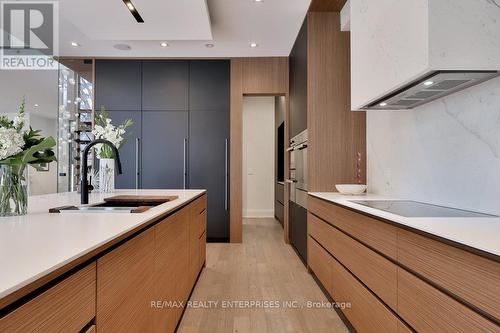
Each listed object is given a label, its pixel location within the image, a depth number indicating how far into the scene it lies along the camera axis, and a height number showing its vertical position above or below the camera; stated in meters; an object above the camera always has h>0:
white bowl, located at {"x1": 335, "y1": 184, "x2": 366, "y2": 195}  2.62 -0.18
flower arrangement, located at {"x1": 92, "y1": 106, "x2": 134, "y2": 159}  2.41 +0.28
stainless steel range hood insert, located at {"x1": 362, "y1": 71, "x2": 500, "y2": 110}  1.43 +0.45
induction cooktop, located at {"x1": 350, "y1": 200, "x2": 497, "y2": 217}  1.45 -0.23
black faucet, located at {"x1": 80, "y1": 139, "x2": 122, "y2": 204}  1.71 -0.01
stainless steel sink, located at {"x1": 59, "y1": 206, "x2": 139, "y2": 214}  1.38 -0.21
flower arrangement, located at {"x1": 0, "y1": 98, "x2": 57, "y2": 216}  1.17 +0.05
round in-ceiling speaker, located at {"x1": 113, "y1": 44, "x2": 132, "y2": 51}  4.16 +1.74
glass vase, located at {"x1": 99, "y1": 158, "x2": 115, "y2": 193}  2.47 -0.04
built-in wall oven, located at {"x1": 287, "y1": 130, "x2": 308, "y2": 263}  3.40 -0.31
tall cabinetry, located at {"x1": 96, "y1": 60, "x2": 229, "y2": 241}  4.57 +0.73
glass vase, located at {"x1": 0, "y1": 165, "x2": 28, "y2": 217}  1.21 -0.09
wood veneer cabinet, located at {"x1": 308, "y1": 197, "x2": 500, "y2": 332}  0.89 -0.46
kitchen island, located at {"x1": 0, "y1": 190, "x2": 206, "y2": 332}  0.58 -0.26
